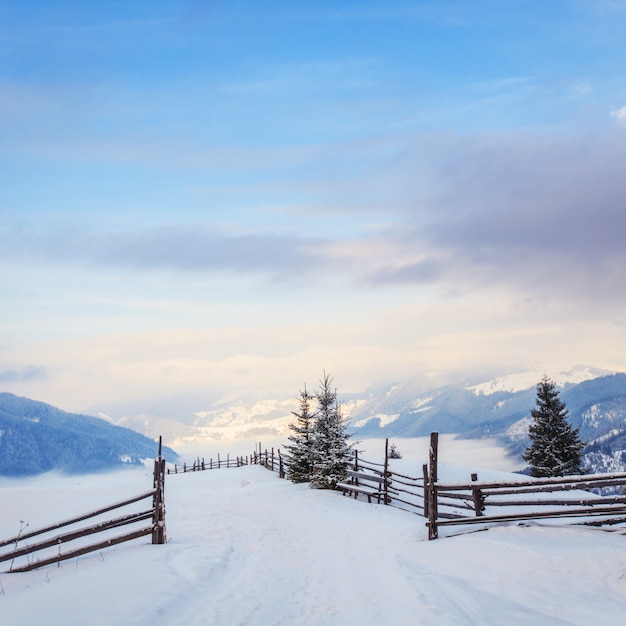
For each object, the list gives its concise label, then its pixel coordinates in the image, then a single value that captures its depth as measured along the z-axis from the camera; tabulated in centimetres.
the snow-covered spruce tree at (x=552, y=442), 3384
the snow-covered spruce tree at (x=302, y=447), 3033
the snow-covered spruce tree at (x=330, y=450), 2558
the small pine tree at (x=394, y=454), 4723
